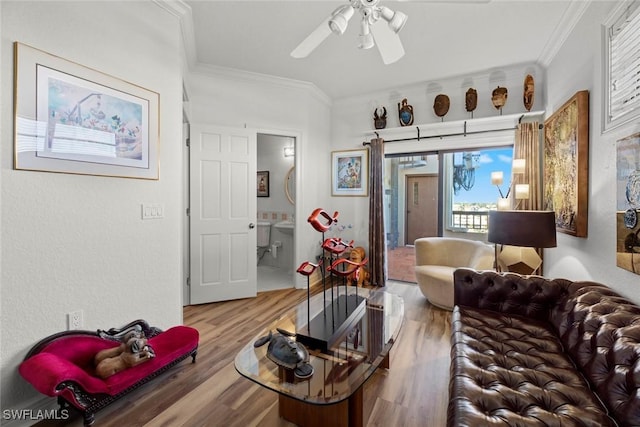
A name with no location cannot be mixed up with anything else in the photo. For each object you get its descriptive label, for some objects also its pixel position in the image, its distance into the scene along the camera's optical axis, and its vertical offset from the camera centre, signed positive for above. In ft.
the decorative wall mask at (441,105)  11.78 +4.64
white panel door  10.67 -0.07
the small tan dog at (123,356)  5.35 -2.97
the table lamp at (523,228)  6.66 -0.41
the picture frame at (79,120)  5.08 +1.95
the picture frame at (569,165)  6.70 +1.34
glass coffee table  4.16 -2.67
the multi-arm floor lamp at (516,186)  9.48 +0.96
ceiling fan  5.00 +3.61
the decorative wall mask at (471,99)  11.27 +4.66
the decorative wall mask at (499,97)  10.73 +4.55
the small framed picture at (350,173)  13.89 +2.03
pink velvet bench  4.64 -3.01
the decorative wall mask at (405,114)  12.47 +4.49
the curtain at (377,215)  13.04 -0.16
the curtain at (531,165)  10.11 +1.76
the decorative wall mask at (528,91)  10.13 +4.51
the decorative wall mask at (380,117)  13.17 +4.57
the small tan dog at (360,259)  12.62 -2.30
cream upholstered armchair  9.93 -1.95
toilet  16.58 -1.44
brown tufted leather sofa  3.49 -2.50
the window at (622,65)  4.96 +2.88
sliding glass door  12.12 +0.76
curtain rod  10.84 +3.42
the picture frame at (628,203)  4.78 +0.18
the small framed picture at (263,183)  16.98 +1.77
